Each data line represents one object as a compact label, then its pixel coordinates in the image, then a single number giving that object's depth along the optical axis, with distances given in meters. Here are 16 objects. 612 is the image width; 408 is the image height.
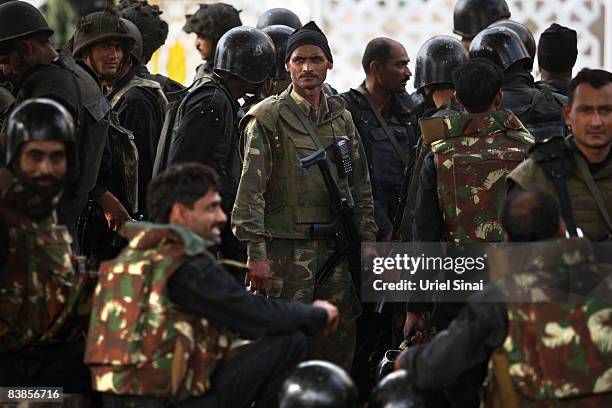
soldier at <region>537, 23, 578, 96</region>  18.37
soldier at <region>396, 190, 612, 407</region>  11.46
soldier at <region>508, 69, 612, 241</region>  12.77
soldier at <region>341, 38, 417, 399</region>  17.29
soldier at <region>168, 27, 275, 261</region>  16.34
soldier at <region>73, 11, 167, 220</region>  18.00
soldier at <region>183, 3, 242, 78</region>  20.86
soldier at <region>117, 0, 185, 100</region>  20.80
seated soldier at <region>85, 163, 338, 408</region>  11.59
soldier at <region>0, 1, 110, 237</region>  14.61
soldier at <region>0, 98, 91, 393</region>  12.30
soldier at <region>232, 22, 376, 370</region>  15.49
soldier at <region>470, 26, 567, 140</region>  16.94
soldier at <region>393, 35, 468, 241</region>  17.84
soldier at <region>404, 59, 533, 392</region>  14.32
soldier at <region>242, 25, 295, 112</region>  19.20
